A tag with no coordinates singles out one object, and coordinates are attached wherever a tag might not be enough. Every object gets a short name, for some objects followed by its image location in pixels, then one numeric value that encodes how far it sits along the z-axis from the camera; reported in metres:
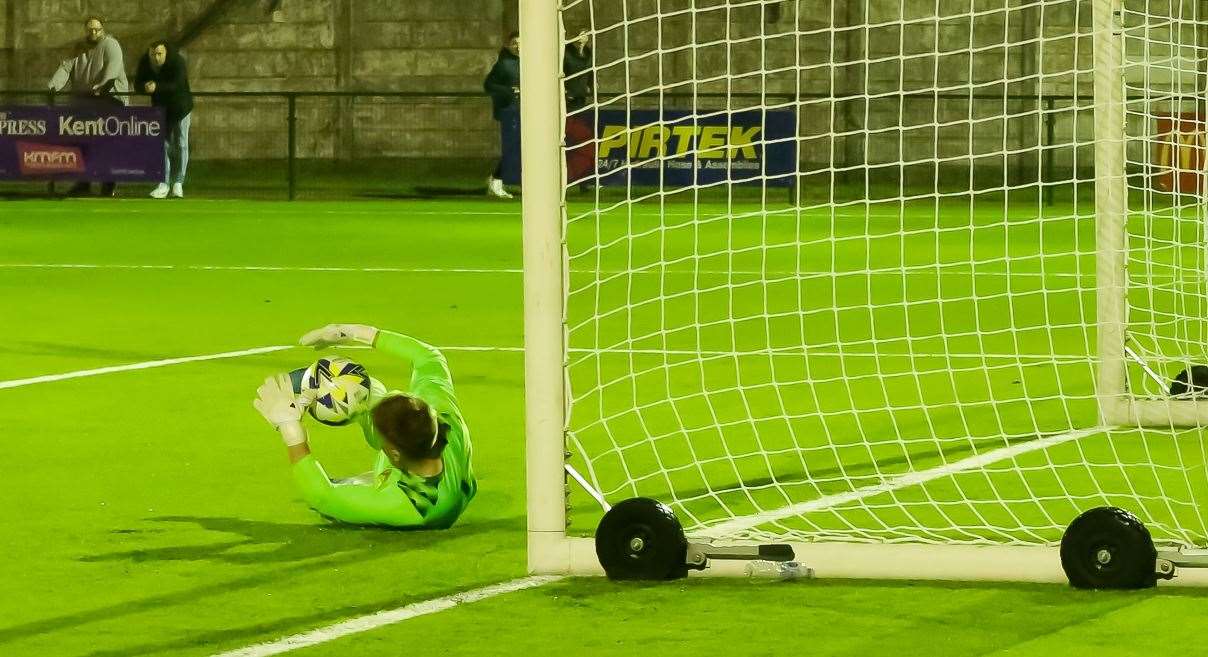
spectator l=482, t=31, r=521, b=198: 51.06
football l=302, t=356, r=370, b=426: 12.95
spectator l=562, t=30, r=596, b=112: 44.15
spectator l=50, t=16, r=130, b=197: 51.47
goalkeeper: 12.58
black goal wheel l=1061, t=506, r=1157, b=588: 10.96
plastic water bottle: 11.34
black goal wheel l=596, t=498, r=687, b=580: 11.31
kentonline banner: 49.87
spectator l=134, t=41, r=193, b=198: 50.09
